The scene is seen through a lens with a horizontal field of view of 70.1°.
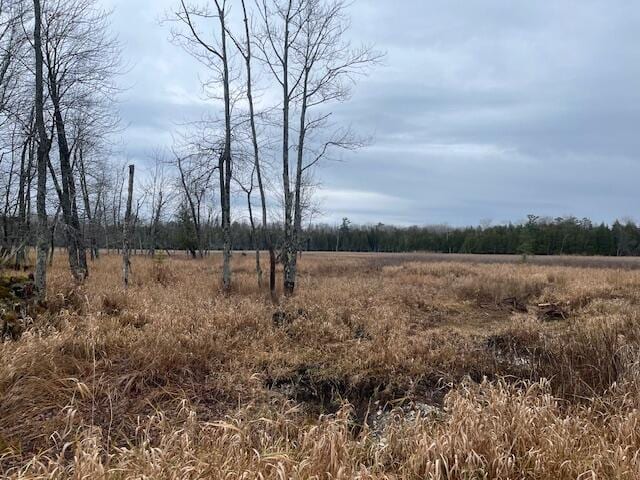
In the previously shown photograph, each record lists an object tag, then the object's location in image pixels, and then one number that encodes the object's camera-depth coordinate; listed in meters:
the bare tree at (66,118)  12.57
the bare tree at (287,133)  13.05
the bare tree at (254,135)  13.29
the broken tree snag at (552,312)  11.76
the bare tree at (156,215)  36.62
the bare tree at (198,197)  13.99
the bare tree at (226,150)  12.57
